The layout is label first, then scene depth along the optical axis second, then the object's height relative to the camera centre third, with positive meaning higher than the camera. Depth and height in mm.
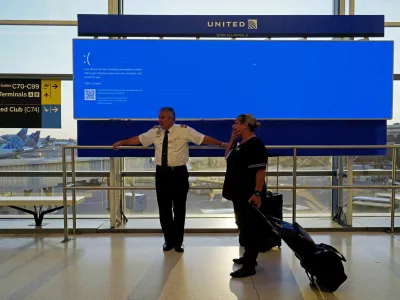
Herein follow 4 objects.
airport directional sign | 4637 +482
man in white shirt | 3656 -319
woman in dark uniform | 2910 -364
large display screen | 4328 +738
